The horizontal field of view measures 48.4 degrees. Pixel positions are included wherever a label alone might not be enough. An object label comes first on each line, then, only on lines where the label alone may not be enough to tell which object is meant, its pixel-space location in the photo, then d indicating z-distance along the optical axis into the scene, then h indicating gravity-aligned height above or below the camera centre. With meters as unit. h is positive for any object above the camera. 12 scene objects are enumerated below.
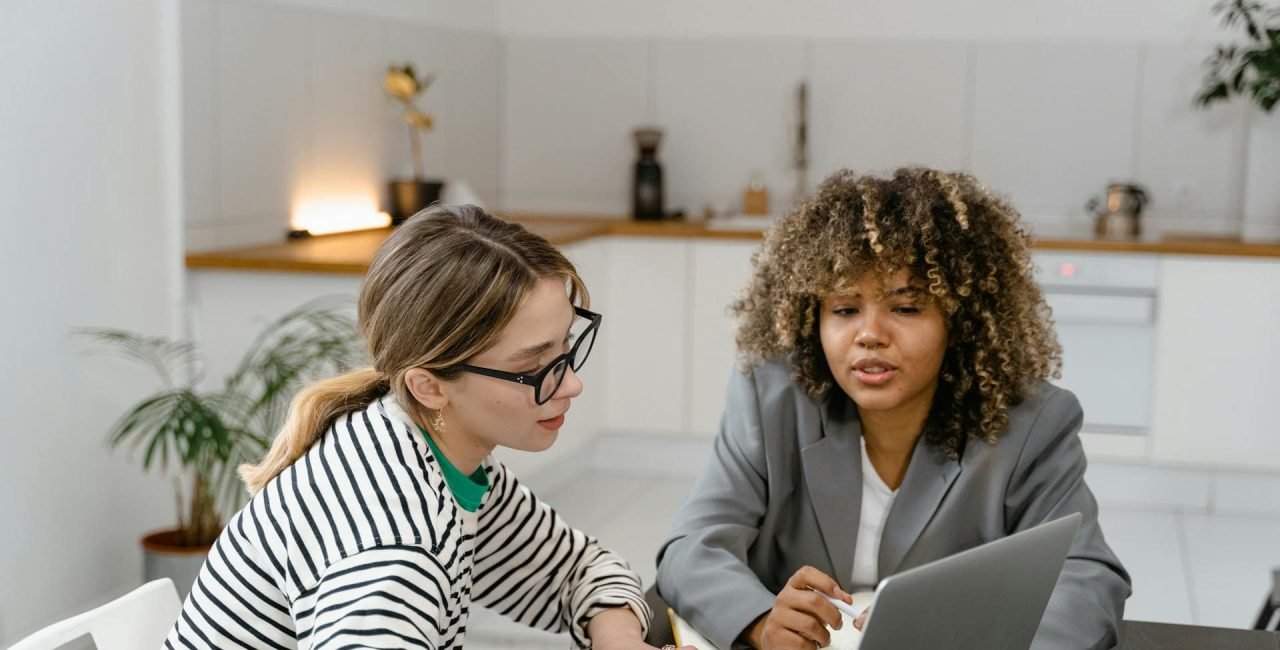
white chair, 1.33 -0.43
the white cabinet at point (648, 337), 4.72 -0.52
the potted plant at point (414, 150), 4.42 +0.08
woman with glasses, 1.14 -0.23
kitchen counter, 3.44 -0.17
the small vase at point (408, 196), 4.42 -0.05
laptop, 0.99 -0.31
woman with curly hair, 1.60 -0.27
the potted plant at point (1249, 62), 4.39 +0.41
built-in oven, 4.39 -0.44
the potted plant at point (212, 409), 3.00 -0.51
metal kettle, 4.64 -0.07
